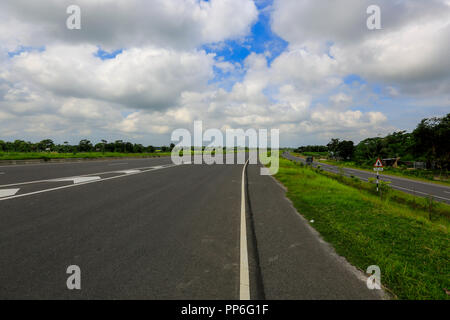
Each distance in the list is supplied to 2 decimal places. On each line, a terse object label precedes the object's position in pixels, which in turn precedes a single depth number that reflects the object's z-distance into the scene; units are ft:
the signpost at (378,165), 59.55
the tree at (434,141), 124.26
